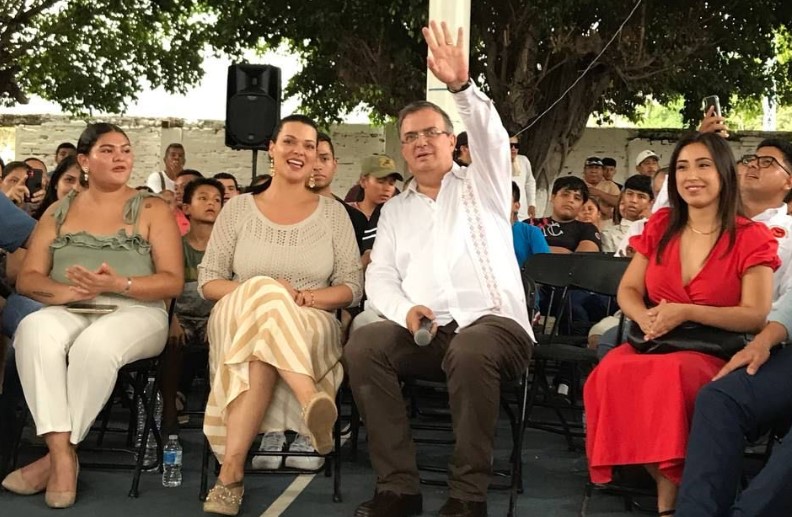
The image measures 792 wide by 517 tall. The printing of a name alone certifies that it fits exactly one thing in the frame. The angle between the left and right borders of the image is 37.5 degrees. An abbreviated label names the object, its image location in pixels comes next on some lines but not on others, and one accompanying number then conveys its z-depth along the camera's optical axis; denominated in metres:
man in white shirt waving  4.04
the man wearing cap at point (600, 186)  9.54
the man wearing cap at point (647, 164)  10.32
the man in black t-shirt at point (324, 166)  6.51
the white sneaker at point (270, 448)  4.84
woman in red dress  3.71
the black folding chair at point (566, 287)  4.91
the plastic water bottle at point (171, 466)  4.65
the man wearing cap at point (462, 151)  6.75
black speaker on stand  8.50
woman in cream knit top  4.23
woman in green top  4.34
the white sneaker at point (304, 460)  4.90
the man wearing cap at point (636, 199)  7.44
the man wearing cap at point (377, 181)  6.95
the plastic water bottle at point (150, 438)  4.90
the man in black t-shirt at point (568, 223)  7.34
